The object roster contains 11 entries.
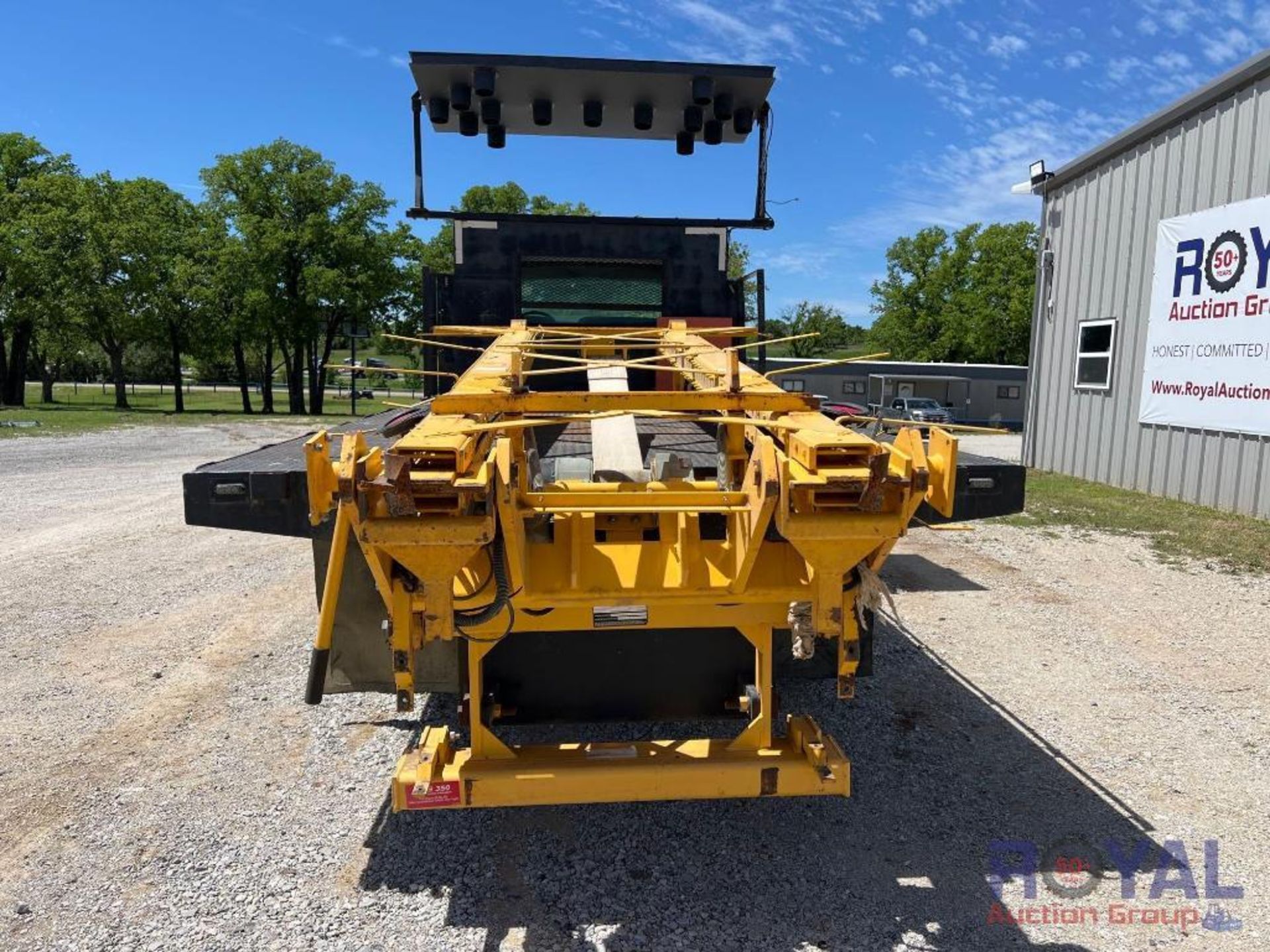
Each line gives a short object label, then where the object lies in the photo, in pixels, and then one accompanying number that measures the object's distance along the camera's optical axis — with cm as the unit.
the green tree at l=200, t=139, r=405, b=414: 3164
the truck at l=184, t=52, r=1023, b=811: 223
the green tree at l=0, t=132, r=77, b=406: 2956
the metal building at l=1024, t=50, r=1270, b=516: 996
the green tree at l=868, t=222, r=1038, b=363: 4222
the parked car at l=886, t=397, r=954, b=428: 2736
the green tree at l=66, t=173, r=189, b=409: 3022
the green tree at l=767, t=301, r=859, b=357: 6438
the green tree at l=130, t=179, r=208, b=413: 3136
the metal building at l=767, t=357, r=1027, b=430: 3528
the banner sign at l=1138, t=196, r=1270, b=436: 972
